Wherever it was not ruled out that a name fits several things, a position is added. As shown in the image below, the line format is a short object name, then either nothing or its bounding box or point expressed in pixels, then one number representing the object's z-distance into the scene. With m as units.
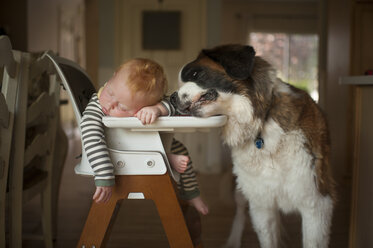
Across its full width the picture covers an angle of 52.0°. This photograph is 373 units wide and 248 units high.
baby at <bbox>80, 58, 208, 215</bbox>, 1.13
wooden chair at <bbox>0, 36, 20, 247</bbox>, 1.37
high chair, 1.19
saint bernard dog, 1.24
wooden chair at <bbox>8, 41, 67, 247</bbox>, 1.53
